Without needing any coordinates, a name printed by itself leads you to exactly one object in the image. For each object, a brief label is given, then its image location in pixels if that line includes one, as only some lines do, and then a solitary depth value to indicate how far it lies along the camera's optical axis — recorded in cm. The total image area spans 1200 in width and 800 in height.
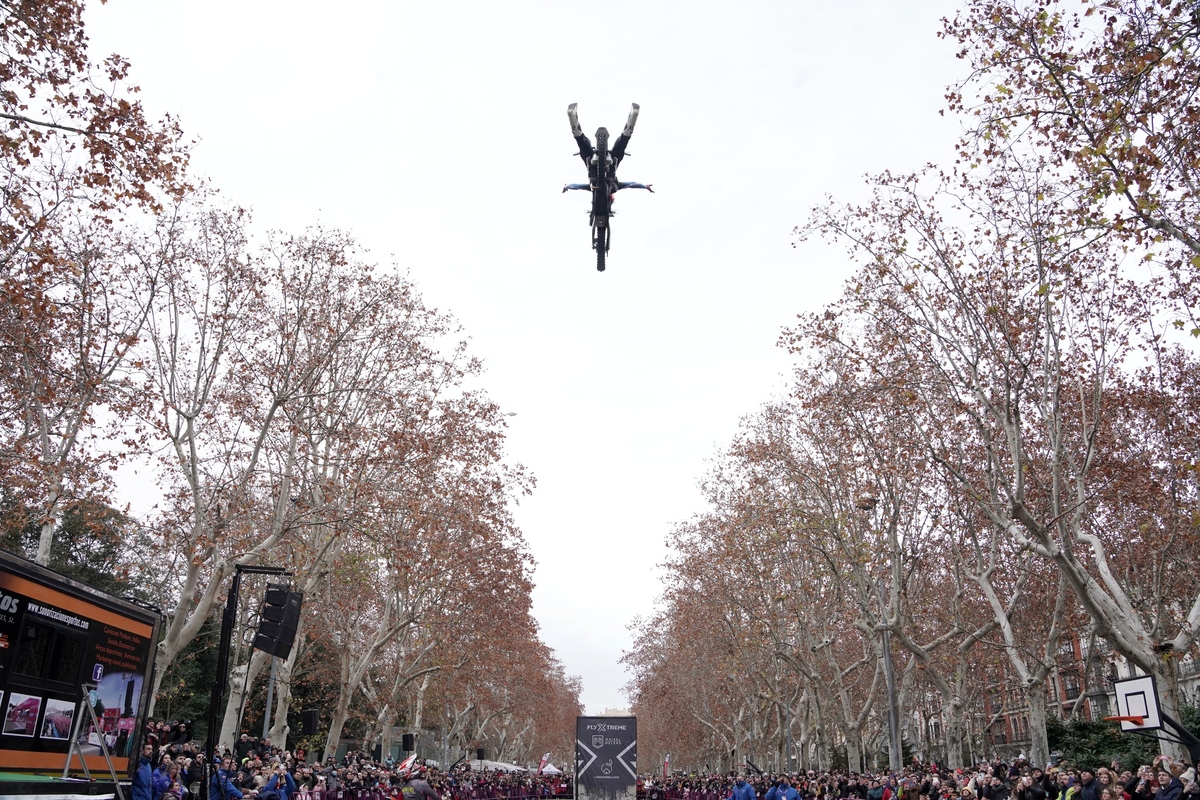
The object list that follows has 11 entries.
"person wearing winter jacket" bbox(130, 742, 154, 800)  1012
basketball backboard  1029
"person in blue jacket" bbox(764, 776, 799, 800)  1844
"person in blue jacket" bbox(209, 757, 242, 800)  1167
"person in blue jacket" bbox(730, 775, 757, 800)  1883
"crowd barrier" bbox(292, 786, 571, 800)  1635
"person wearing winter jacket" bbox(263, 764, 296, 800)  1273
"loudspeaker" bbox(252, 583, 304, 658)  1098
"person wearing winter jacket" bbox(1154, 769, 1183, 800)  1011
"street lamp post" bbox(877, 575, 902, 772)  1866
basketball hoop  1048
